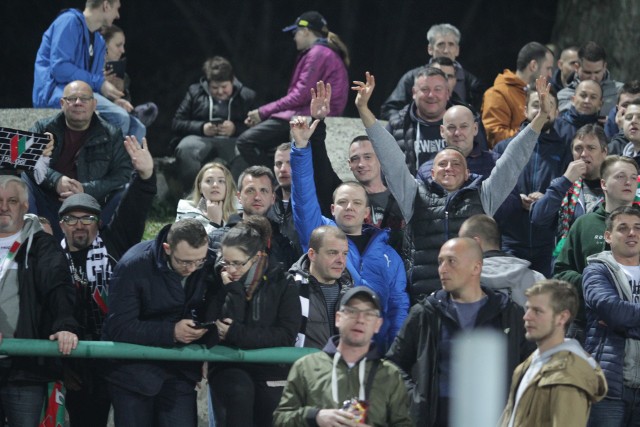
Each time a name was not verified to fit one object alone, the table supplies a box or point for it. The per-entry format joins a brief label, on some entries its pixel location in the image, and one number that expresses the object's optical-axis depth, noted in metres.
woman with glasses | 16.02
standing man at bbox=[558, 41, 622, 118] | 23.72
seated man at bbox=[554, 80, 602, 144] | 22.42
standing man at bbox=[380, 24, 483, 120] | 24.61
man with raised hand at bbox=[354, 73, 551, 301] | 18.05
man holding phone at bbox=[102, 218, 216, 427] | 16.12
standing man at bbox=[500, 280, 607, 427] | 14.18
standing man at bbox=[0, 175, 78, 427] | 16.45
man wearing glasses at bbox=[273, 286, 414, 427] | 14.57
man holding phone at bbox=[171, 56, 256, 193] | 25.77
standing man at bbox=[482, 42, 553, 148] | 23.84
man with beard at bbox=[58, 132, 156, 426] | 16.89
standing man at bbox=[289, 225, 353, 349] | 16.80
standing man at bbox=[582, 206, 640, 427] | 16.39
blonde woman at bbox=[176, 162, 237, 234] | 19.91
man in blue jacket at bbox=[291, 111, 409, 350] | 17.72
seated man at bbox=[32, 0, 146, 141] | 23.22
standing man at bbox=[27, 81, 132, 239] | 20.41
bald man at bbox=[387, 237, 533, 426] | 15.27
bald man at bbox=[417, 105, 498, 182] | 19.86
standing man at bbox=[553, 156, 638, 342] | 17.55
